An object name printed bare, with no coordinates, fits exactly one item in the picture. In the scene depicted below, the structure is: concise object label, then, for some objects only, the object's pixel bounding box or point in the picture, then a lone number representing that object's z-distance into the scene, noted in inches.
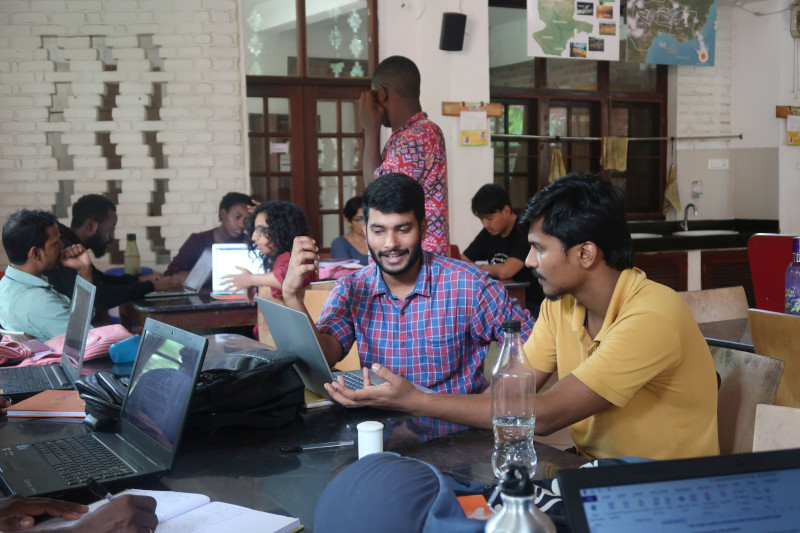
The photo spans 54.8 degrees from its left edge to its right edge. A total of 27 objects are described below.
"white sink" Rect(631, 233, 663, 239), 274.3
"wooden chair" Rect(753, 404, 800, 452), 55.9
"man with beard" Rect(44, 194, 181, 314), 161.2
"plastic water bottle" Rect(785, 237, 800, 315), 103.1
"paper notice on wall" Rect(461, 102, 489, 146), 243.9
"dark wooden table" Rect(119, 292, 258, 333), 155.6
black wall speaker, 236.8
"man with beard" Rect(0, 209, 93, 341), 126.2
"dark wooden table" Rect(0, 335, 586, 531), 54.7
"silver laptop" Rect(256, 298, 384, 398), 74.3
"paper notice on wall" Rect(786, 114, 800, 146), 294.2
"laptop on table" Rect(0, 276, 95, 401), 89.1
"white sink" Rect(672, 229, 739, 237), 276.4
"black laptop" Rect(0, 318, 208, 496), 57.2
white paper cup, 56.9
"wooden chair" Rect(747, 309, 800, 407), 85.2
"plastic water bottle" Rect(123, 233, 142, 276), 203.0
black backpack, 69.1
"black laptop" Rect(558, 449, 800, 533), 29.7
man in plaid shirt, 90.5
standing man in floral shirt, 127.9
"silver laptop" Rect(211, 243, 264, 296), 173.9
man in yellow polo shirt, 63.7
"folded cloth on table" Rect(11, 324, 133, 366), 106.1
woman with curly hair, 161.2
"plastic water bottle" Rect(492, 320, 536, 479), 58.4
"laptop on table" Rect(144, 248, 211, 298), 180.5
